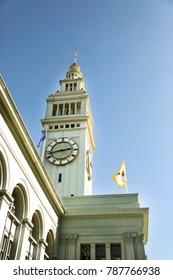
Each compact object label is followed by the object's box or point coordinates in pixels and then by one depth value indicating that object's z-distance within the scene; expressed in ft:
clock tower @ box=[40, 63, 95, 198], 134.92
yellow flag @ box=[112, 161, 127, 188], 121.49
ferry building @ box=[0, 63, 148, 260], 65.82
